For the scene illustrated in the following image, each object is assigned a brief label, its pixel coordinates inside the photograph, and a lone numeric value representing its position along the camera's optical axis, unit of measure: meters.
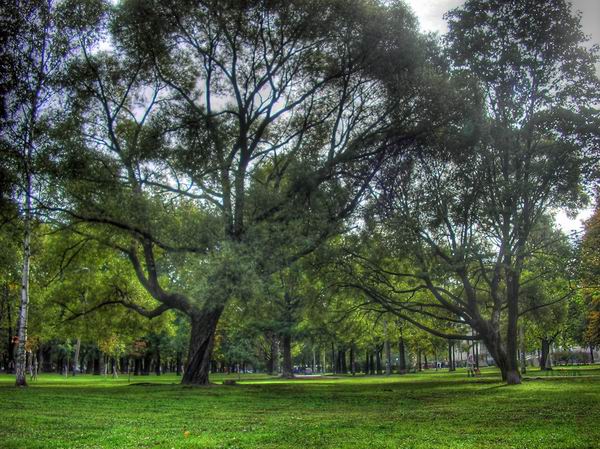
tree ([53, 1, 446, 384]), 23.62
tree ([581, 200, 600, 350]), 26.36
